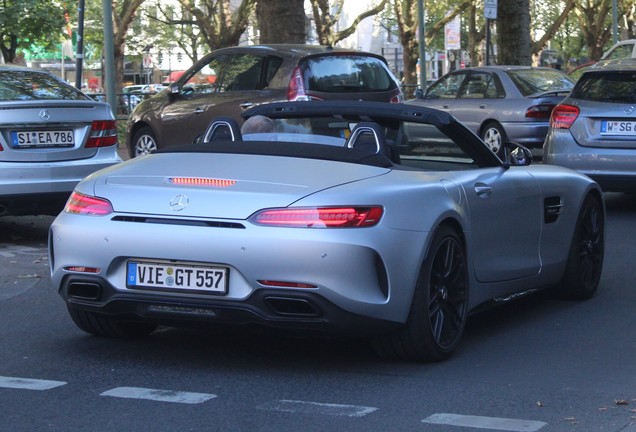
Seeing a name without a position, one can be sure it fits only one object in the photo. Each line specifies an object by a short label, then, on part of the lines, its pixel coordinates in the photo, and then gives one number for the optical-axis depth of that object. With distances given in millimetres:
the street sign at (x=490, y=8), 25609
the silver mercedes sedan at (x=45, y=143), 10578
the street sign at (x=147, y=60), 73812
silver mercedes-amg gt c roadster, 5805
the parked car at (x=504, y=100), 19766
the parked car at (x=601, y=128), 12766
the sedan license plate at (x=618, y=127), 12695
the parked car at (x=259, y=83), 15664
